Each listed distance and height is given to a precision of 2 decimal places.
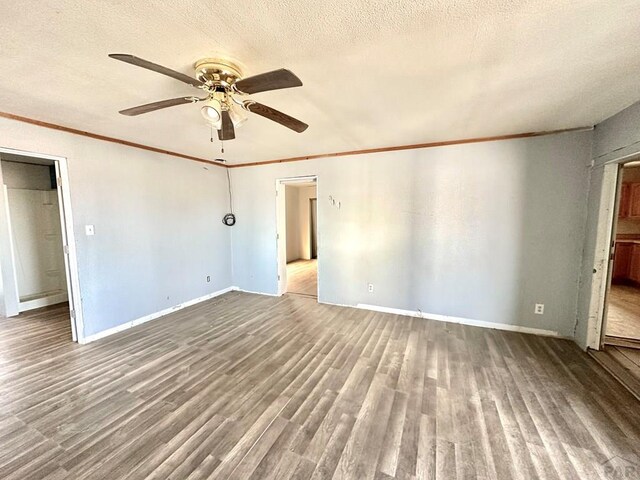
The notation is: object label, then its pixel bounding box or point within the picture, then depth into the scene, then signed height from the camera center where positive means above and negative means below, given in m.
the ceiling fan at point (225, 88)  1.34 +0.73
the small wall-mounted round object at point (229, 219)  4.88 -0.07
